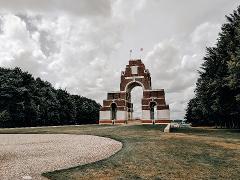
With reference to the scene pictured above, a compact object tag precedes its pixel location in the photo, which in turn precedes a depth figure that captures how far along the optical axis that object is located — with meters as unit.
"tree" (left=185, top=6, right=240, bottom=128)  19.39
